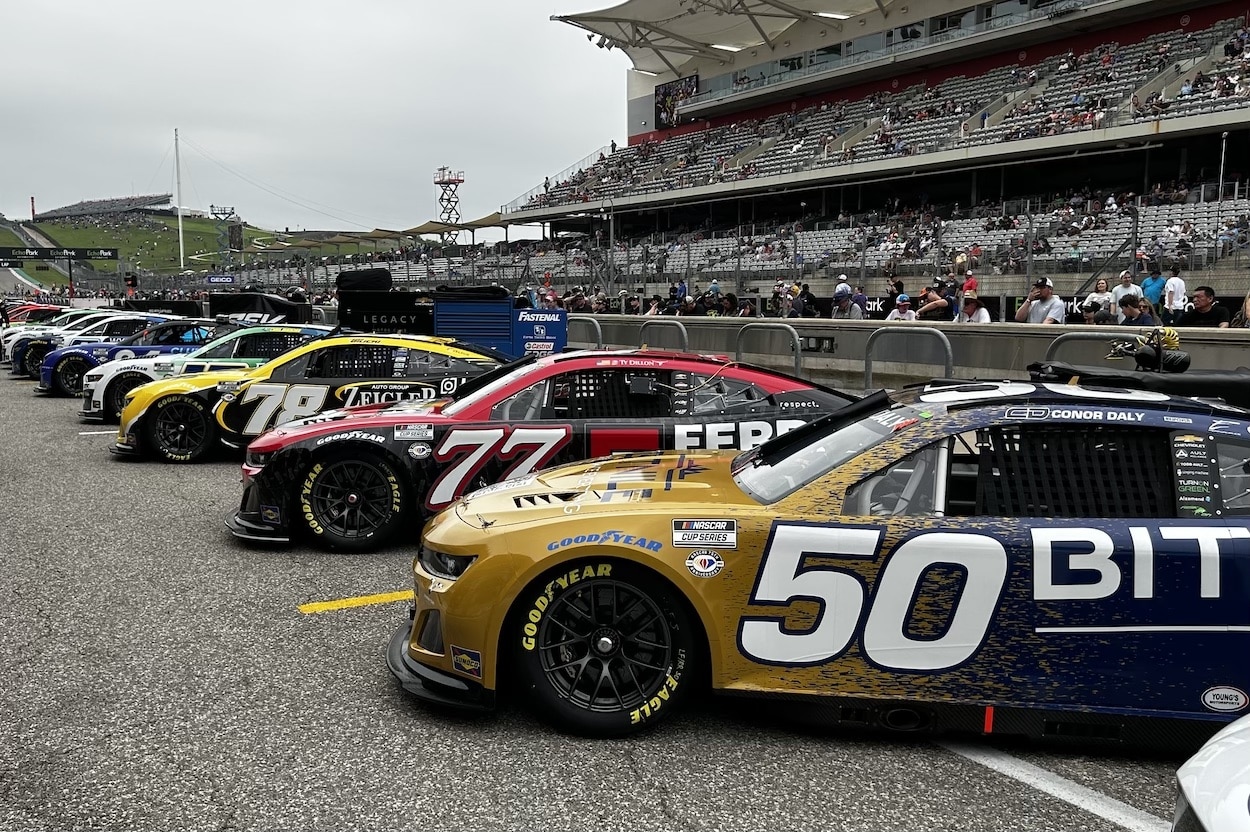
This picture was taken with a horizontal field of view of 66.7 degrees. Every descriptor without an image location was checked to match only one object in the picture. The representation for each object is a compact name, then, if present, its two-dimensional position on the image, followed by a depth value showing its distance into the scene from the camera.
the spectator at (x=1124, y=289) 11.53
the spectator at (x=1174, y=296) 12.28
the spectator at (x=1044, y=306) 11.13
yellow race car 8.84
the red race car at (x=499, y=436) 6.05
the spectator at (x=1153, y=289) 12.86
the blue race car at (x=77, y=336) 17.23
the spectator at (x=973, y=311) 10.94
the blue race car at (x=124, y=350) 14.12
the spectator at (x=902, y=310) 12.85
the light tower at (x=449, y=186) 110.56
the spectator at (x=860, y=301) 14.68
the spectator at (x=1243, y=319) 9.21
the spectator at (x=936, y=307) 11.90
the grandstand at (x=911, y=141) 20.20
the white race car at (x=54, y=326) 19.17
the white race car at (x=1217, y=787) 1.87
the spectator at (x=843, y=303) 15.04
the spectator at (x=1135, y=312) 9.53
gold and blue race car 3.37
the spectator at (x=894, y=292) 14.09
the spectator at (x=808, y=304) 15.16
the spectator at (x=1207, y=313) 9.33
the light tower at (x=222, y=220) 144.84
